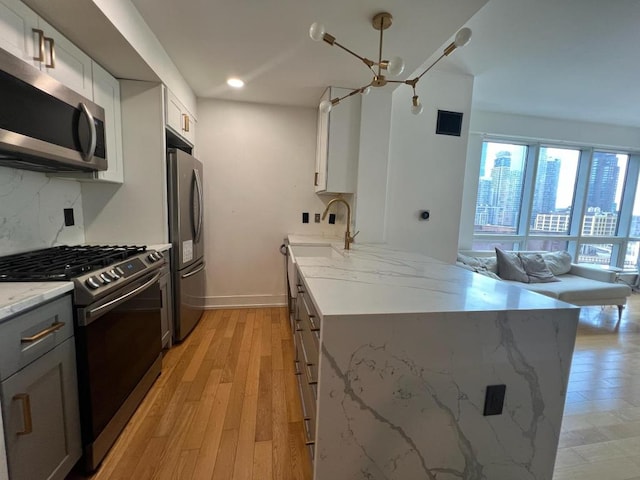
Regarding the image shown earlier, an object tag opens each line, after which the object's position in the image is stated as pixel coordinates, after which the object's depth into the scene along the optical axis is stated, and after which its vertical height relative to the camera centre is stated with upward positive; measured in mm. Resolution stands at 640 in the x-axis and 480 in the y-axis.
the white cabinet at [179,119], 2324 +775
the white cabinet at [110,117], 1908 +603
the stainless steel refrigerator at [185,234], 2383 -278
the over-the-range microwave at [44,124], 1143 +355
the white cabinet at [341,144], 2816 +664
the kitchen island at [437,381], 1020 -640
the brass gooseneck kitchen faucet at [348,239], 2445 -252
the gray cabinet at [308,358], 1196 -756
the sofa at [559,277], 3369 -766
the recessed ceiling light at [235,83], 2685 +1185
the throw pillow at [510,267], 3569 -644
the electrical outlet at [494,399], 1129 -729
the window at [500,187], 4383 +466
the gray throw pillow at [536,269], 3611 -664
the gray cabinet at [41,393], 947 -722
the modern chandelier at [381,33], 1357 +836
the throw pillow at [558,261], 3984 -596
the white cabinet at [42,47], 1249 +762
